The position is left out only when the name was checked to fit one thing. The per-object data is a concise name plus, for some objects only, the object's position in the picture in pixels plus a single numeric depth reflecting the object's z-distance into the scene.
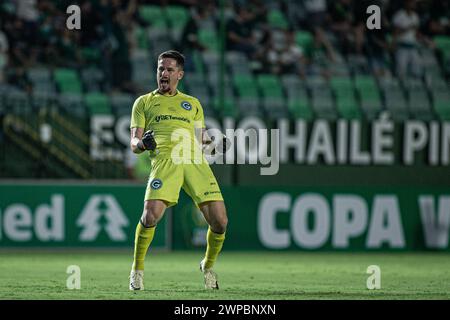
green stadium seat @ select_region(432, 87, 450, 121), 16.90
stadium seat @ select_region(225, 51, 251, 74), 18.11
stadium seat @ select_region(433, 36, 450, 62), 18.70
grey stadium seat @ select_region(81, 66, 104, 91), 16.88
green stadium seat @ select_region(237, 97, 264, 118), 17.03
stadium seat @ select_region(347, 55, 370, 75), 18.17
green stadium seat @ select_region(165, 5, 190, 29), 18.41
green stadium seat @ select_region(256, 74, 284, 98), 17.61
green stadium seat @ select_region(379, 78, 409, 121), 16.22
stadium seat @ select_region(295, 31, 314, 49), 18.83
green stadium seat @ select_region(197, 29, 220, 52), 18.30
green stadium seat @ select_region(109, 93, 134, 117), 15.99
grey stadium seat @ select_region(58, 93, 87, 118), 15.35
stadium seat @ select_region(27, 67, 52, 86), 16.53
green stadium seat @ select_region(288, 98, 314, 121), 16.27
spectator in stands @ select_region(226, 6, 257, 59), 18.22
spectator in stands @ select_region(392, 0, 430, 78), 17.91
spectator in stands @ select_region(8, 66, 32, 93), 16.39
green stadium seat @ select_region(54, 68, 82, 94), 16.83
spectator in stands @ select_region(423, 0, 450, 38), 19.19
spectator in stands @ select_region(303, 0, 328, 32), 18.84
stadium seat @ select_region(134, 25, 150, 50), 17.94
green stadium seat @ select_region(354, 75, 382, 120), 16.94
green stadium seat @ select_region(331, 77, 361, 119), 16.98
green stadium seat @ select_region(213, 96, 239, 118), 15.53
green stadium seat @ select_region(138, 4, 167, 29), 18.38
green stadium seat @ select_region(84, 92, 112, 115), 16.00
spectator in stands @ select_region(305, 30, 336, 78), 18.11
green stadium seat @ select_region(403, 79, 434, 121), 17.30
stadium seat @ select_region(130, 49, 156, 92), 16.80
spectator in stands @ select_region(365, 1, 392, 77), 18.31
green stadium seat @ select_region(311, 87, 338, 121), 17.11
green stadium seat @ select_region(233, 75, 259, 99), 17.70
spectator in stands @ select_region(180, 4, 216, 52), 17.80
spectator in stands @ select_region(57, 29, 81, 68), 16.94
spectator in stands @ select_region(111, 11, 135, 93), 16.86
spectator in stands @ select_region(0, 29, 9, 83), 16.55
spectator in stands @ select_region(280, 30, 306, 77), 18.08
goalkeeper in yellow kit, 9.34
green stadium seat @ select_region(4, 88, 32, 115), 14.97
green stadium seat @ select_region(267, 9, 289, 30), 18.98
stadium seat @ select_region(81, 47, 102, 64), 17.08
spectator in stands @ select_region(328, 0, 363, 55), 18.67
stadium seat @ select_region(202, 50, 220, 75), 17.88
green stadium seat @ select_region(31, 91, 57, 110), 15.04
